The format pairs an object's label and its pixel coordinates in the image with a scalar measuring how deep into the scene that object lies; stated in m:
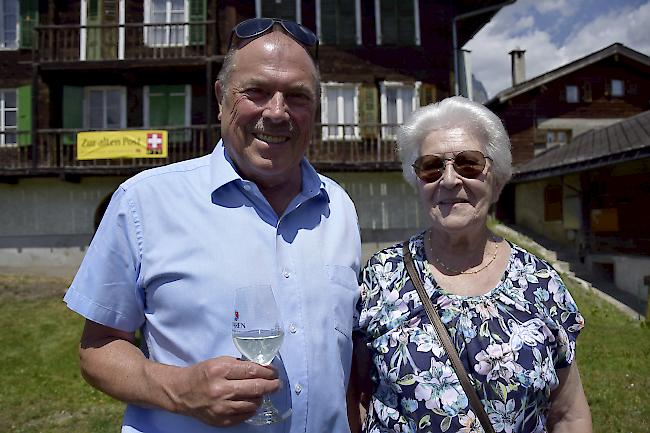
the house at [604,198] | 14.97
